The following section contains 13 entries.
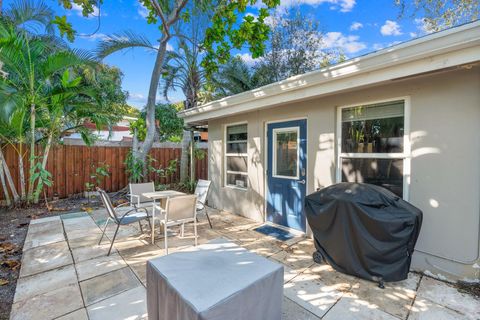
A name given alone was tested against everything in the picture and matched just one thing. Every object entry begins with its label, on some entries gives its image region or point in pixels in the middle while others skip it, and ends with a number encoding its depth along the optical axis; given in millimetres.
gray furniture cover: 1375
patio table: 3714
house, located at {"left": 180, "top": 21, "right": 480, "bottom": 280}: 2445
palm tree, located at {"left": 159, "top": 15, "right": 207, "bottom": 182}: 7277
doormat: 3996
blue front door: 4094
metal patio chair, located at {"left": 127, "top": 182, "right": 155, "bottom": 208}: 4617
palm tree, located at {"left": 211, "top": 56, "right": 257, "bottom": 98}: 8180
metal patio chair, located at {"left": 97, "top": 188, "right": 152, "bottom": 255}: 3371
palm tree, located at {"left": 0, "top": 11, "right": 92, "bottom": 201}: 4621
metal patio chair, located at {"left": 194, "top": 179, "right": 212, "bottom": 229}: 4404
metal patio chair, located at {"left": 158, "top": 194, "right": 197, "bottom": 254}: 3275
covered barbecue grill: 2455
